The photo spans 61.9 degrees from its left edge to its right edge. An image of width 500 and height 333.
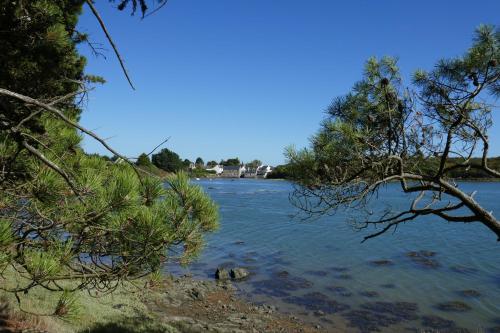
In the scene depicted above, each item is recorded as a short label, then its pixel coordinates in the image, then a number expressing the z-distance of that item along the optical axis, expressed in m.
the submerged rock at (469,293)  14.78
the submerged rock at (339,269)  18.44
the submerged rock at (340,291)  15.12
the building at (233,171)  155.25
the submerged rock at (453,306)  13.46
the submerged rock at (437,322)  12.15
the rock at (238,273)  17.39
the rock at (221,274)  17.23
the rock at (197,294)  14.39
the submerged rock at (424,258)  19.20
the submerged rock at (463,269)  17.95
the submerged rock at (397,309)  12.97
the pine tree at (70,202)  2.72
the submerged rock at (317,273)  17.90
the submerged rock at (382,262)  19.38
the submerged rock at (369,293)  14.97
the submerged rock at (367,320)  12.11
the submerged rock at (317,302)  13.63
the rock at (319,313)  13.11
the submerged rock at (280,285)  15.68
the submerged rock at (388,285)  15.93
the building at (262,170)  142.95
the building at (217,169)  154.75
